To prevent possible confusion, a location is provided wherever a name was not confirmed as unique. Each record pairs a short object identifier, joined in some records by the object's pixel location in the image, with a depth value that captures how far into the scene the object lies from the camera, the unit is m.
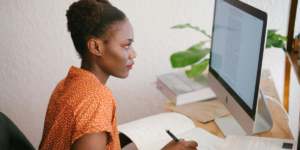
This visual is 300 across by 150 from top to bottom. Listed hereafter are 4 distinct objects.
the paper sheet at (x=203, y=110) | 1.05
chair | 0.78
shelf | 0.95
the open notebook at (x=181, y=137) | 0.72
